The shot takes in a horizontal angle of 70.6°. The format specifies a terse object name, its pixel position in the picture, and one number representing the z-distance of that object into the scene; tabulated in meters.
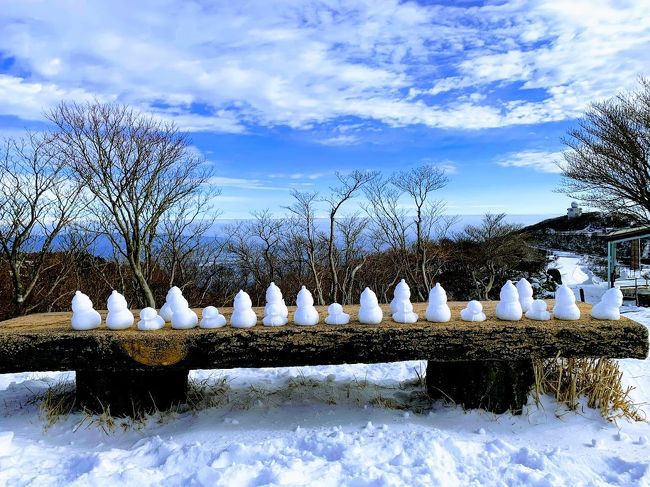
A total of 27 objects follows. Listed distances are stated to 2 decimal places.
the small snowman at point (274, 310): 3.28
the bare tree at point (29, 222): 10.03
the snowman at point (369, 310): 3.29
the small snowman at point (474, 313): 3.32
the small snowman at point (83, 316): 3.24
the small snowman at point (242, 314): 3.23
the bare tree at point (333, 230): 17.03
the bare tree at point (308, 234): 18.58
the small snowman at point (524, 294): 3.65
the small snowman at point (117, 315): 3.29
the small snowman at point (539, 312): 3.36
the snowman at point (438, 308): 3.29
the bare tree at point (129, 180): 11.57
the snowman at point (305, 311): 3.25
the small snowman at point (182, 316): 3.30
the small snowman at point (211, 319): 3.28
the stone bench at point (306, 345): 3.10
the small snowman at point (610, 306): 3.28
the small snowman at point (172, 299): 3.38
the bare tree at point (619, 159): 16.45
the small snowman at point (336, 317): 3.26
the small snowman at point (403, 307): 3.29
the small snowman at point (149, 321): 3.26
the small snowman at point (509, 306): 3.32
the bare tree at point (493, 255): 20.55
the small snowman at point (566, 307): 3.33
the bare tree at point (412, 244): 18.47
